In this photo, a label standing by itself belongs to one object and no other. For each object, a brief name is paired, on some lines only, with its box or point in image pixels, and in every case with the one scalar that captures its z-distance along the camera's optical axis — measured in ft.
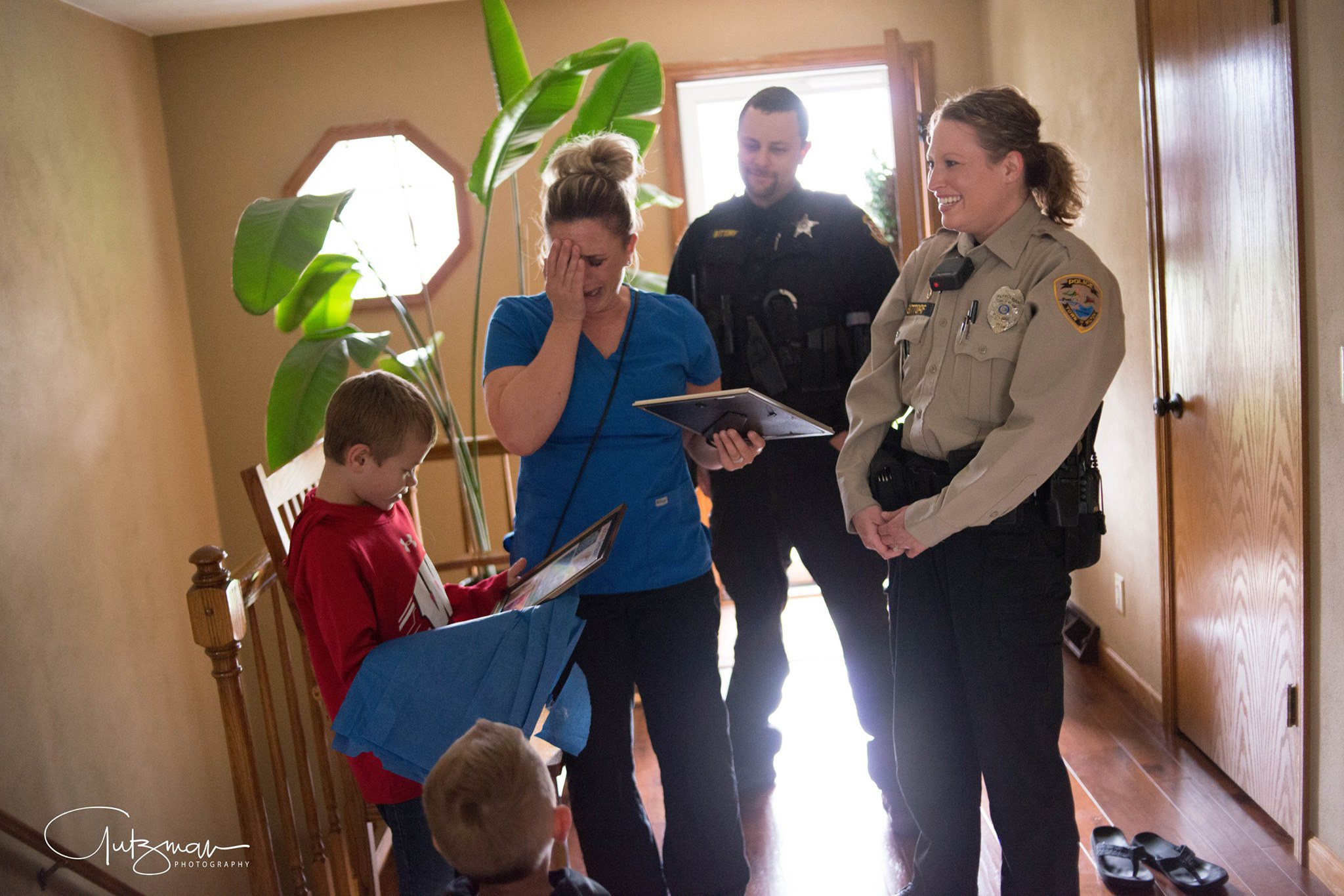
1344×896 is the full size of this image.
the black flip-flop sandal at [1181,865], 6.79
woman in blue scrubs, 5.34
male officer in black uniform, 7.66
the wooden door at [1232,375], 6.96
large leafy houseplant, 8.32
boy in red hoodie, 4.78
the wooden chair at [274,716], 5.80
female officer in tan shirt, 5.01
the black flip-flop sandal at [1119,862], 6.89
